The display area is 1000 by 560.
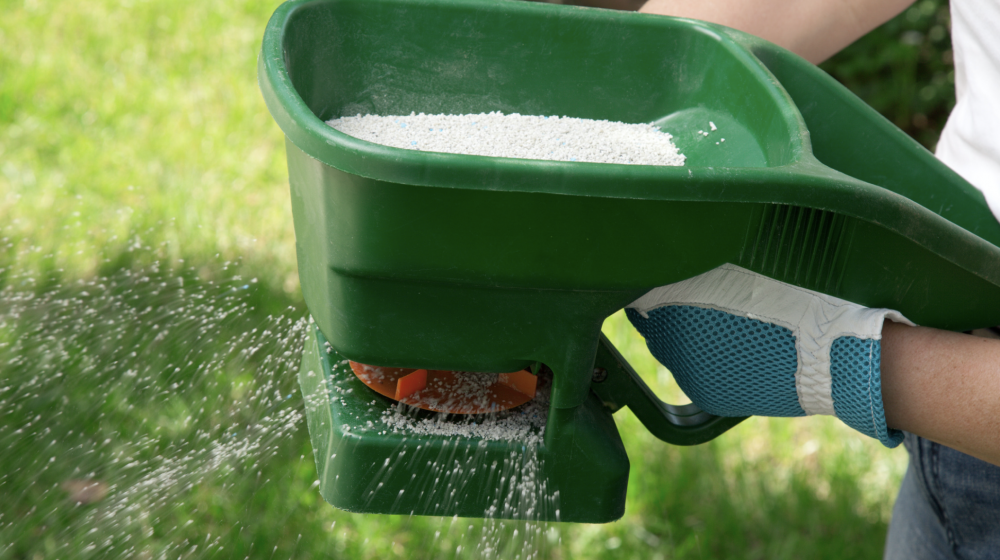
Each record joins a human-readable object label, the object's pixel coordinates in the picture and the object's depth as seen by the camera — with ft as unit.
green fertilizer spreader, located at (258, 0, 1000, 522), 4.30
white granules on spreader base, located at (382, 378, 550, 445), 4.63
